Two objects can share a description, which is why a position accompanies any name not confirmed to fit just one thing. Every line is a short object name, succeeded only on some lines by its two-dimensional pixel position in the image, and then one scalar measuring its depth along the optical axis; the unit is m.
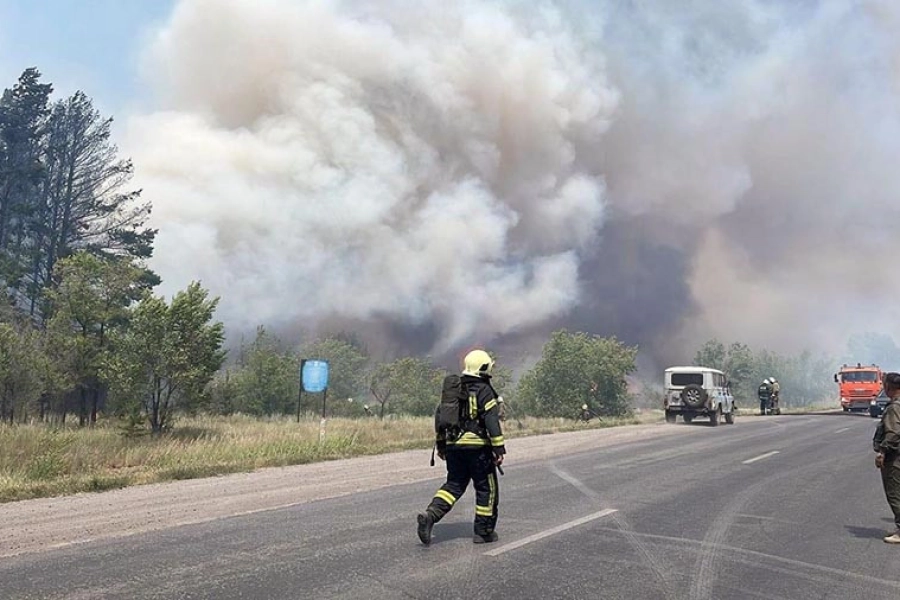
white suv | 23.92
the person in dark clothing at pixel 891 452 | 6.21
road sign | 17.22
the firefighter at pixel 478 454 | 5.80
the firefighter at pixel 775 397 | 33.91
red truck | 34.22
